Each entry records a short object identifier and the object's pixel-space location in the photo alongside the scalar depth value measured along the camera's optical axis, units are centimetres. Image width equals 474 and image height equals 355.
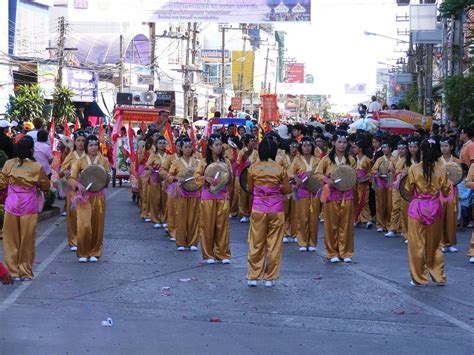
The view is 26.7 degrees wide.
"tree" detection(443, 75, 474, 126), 2405
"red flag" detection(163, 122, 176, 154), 1777
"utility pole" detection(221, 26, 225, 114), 6625
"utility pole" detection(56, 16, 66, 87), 4106
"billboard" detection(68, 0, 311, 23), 3045
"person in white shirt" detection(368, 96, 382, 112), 2875
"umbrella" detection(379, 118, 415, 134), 2734
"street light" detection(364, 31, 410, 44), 4621
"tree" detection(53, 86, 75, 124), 4078
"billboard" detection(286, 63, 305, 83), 14875
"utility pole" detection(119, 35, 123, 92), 5660
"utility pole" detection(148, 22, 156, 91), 5252
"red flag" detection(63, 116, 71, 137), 2461
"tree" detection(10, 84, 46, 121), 3809
